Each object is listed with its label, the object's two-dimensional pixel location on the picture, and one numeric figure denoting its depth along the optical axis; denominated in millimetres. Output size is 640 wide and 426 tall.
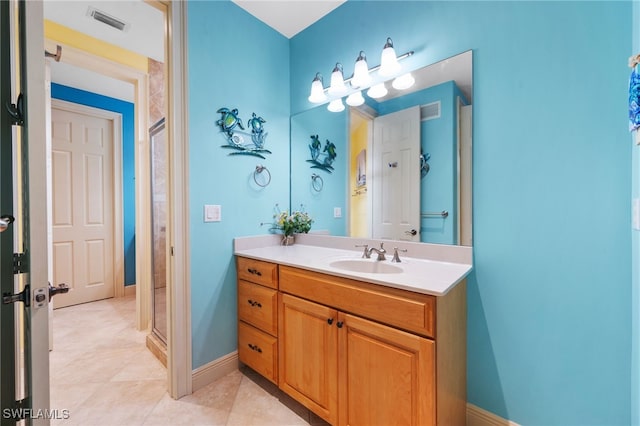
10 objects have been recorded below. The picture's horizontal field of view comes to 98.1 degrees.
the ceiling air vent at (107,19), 2042
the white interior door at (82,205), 3168
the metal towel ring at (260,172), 2100
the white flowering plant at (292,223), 2232
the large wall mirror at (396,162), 1496
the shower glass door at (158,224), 2191
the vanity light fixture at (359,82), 1654
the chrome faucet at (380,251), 1662
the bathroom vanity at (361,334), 1064
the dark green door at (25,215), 801
